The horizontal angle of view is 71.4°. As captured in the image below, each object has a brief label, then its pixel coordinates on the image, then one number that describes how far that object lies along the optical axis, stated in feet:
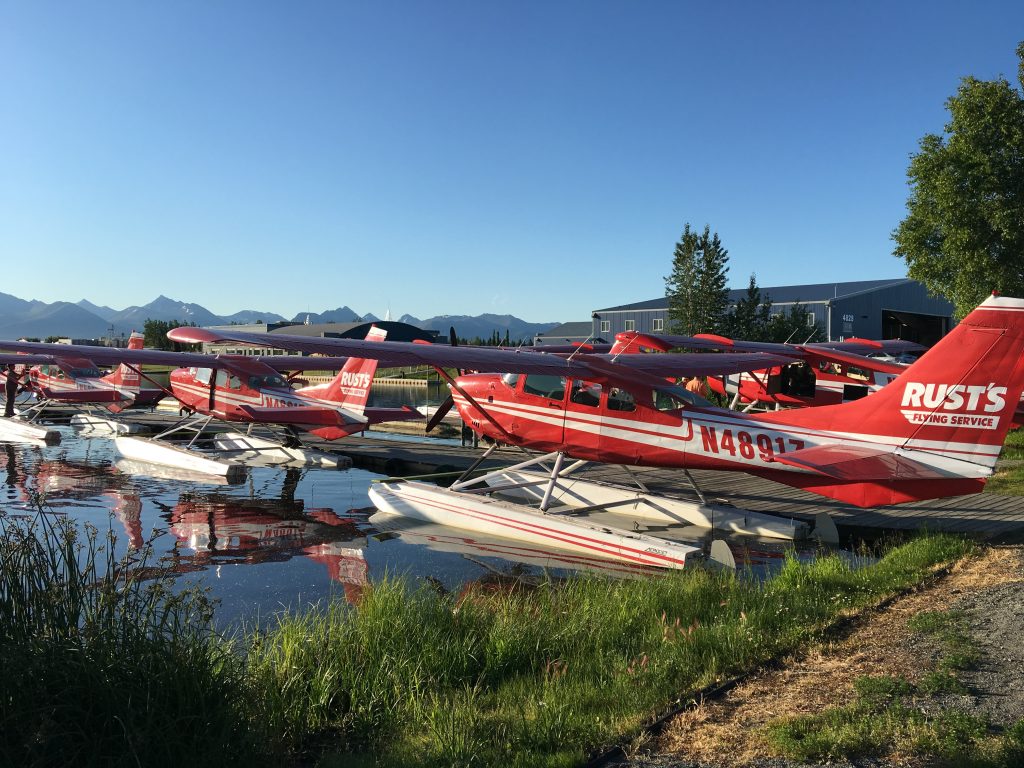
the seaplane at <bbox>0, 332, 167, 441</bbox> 66.18
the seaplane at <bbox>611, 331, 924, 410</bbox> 53.72
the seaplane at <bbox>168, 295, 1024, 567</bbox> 24.57
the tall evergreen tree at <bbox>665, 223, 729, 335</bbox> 112.78
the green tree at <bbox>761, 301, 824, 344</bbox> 112.47
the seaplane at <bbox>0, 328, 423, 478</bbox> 48.80
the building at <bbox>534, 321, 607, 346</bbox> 199.53
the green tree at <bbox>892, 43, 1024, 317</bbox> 61.57
